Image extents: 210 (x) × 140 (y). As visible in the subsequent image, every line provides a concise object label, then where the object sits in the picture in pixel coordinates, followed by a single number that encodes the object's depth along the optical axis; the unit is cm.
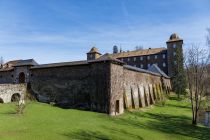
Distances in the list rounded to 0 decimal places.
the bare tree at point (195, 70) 1690
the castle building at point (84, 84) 1519
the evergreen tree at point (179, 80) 3092
